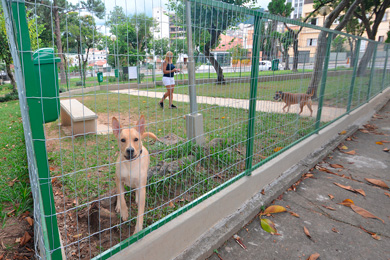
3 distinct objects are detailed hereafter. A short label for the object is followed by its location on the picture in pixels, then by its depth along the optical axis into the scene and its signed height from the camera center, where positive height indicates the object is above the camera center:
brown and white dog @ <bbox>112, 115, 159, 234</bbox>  2.14 -0.81
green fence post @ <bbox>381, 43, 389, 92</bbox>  9.76 +0.18
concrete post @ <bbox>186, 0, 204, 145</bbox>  4.21 -0.82
